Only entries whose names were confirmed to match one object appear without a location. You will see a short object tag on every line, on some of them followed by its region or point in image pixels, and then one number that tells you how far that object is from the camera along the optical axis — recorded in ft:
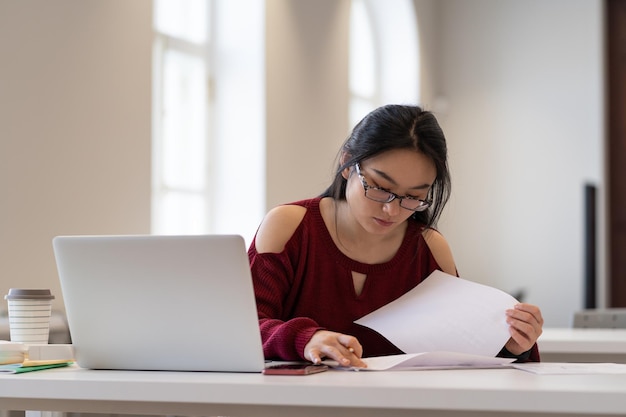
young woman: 9.73
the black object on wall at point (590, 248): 29.46
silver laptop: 8.20
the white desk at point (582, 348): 11.51
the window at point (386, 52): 30.39
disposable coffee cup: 9.05
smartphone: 8.09
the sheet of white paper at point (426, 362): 8.49
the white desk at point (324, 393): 7.31
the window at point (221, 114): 21.12
